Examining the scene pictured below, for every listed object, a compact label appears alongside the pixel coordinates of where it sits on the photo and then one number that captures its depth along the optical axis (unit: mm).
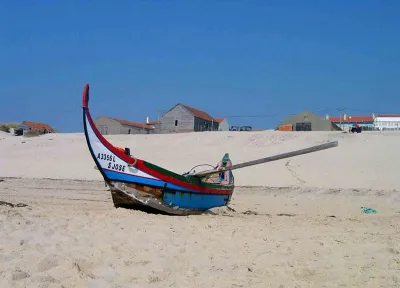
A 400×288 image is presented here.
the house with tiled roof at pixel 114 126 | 51028
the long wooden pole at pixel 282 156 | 9279
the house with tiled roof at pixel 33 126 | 53516
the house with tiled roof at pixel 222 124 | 57078
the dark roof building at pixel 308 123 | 42344
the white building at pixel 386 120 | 67312
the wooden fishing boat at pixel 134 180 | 8016
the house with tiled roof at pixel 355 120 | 69812
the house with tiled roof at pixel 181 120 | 47344
